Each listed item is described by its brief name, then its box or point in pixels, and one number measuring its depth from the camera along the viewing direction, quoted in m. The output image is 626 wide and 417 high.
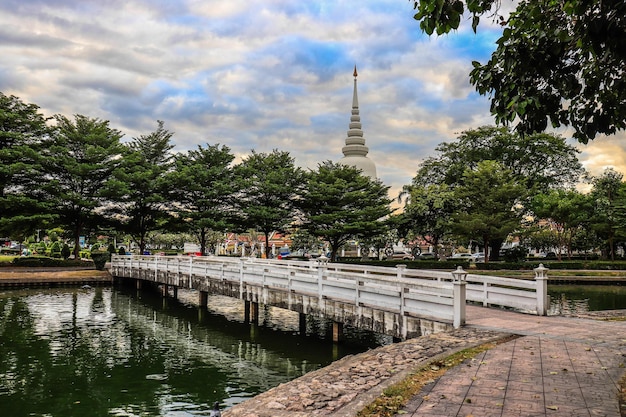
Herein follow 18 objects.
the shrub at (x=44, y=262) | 43.81
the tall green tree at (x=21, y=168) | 43.50
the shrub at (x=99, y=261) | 44.22
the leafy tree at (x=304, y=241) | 59.42
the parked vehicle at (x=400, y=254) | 69.09
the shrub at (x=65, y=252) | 49.78
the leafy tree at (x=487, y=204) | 46.03
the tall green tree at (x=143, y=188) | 48.34
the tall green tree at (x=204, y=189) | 49.06
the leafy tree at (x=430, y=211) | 49.53
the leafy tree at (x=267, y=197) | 48.28
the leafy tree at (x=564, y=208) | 49.84
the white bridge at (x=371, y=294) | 13.35
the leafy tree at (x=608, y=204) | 48.79
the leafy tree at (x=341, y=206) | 45.78
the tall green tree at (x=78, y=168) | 45.97
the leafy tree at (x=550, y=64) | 6.20
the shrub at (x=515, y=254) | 49.83
